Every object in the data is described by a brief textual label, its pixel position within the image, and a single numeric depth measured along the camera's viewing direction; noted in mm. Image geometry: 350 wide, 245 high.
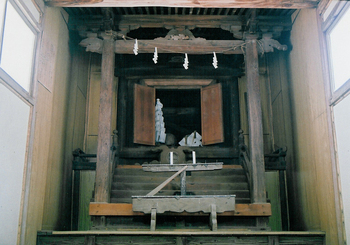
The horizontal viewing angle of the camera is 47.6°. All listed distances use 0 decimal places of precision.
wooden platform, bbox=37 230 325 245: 5898
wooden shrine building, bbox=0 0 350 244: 5871
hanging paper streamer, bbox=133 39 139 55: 7386
